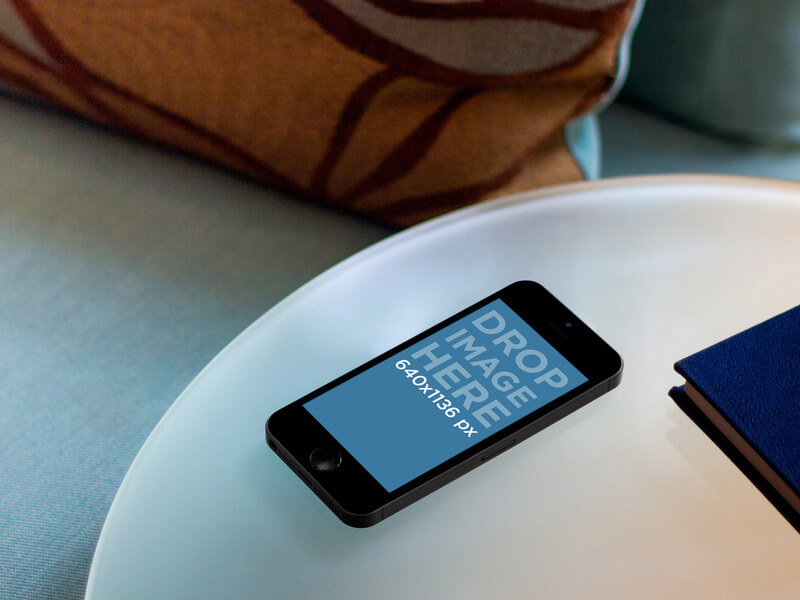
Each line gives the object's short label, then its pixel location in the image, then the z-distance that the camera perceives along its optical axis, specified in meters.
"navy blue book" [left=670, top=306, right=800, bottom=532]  0.69
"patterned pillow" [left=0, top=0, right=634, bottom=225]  0.82
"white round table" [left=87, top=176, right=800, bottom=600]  0.68
